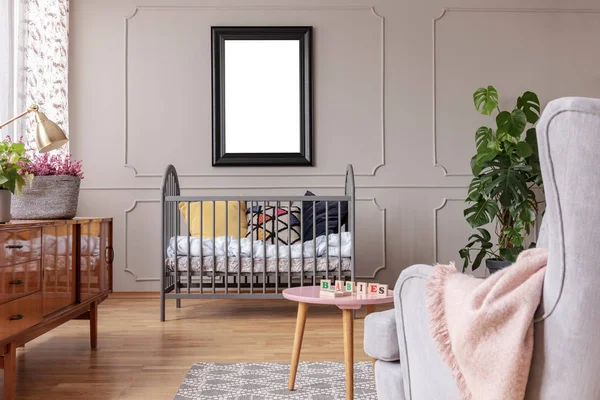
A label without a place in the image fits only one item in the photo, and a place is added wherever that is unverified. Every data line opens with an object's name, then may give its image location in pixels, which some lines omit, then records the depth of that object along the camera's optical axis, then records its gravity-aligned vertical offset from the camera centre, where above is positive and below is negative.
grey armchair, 0.81 -0.07
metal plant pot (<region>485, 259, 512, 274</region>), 3.79 -0.37
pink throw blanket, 0.88 -0.19
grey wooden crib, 3.36 -0.28
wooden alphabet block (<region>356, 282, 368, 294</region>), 2.07 -0.29
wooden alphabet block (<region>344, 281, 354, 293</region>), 2.12 -0.29
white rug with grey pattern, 1.94 -0.61
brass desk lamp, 2.39 +0.29
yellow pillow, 3.78 -0.08
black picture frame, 4.19 +0.76
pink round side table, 1.80 -0.34
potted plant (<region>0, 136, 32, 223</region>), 1.98 +0.11
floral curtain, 3.46 +0.91
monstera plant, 3.66 +0.17
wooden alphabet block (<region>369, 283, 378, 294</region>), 2.04 -0.28
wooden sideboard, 1.79 -0.25
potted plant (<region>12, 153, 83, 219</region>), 2.35 +0.05
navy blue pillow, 3.70 -0.07
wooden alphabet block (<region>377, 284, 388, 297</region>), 2.03 -0.28
